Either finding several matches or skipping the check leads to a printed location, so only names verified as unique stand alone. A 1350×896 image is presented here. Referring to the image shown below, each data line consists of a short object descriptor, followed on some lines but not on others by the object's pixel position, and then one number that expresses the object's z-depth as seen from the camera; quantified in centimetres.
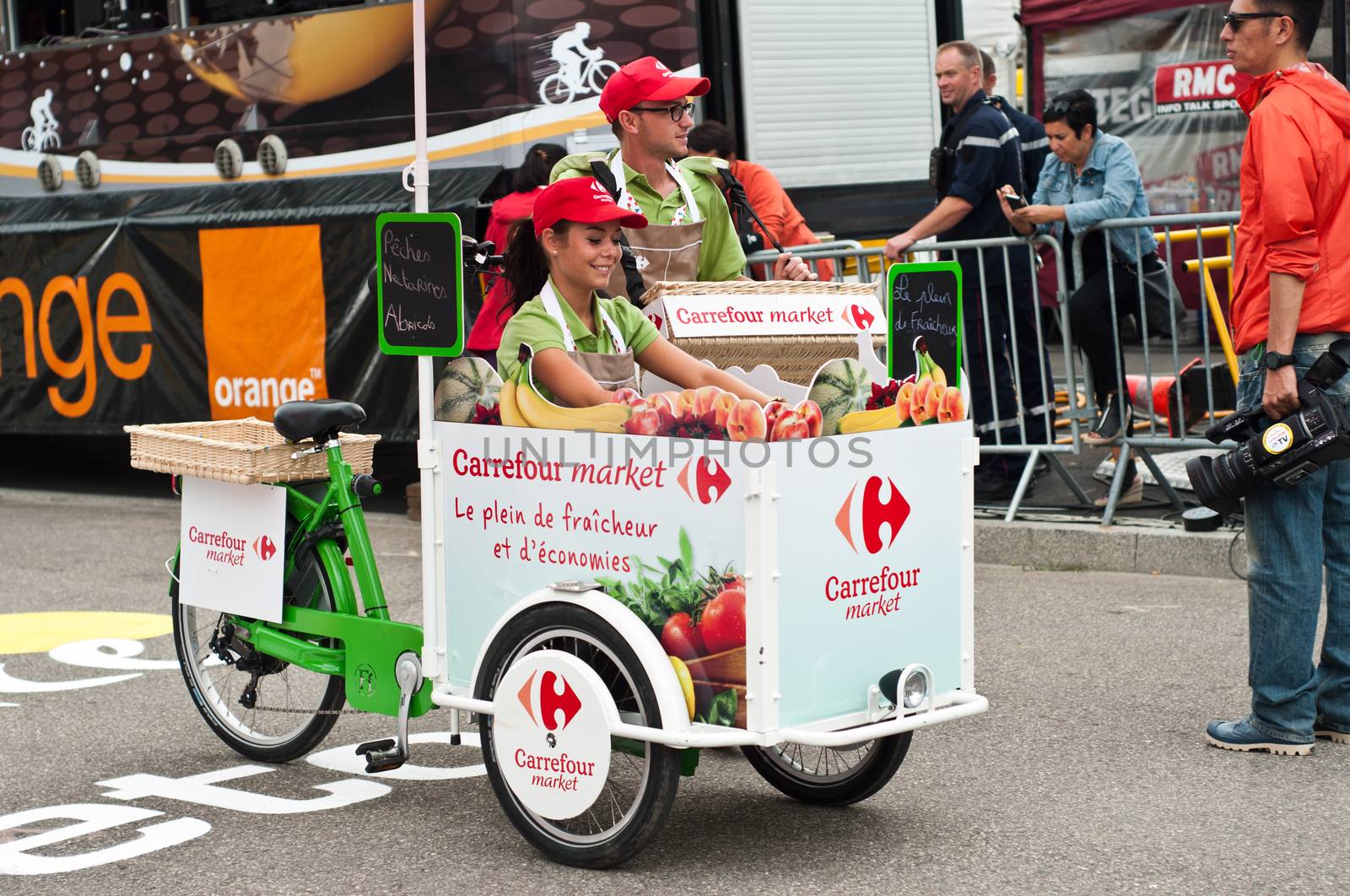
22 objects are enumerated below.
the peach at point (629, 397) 420
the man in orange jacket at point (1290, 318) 509
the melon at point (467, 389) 455
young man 535
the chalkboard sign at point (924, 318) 493
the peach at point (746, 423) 397
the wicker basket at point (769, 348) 510
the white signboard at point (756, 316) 509
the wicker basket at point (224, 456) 507
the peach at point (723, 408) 402
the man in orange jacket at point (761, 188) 927
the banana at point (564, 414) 421
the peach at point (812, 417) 405
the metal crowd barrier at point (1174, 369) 798
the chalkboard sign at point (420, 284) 446
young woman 448
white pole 459
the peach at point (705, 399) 405
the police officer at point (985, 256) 877
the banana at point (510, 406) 446
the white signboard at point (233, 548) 514
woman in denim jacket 833
